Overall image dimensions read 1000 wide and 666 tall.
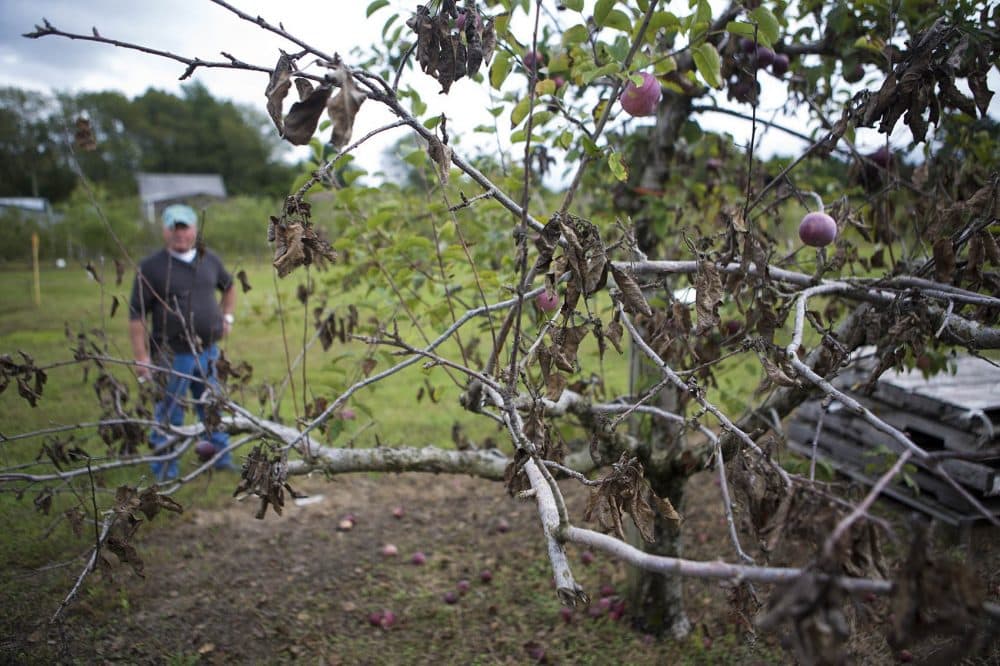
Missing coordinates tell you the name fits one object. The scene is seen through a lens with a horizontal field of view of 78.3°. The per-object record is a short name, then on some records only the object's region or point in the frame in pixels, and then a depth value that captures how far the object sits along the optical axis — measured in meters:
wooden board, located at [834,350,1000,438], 2.75
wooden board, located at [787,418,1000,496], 2.77
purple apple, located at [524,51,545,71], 2.17
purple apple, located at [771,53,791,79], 2.42
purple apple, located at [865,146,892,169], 2.56
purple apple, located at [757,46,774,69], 2.40
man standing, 3.68
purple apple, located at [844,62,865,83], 2.34
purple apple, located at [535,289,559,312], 1.66
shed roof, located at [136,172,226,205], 41.56
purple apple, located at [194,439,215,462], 2.76
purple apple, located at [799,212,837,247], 1.64
